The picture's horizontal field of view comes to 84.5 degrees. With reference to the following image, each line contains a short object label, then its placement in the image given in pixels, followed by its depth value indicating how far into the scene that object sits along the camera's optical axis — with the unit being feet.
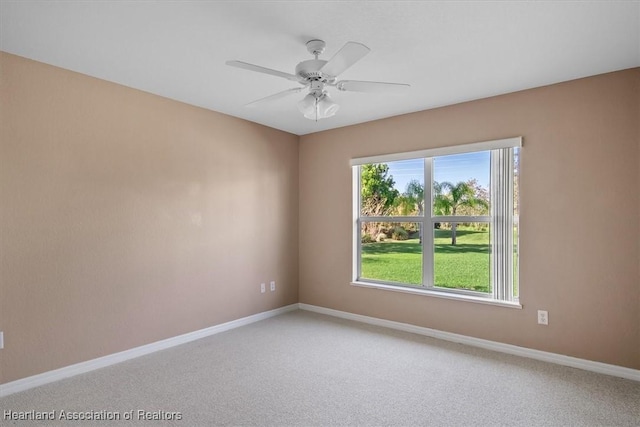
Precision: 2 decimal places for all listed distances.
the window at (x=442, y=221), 11.15
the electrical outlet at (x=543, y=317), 10.23
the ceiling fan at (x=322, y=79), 6.42
